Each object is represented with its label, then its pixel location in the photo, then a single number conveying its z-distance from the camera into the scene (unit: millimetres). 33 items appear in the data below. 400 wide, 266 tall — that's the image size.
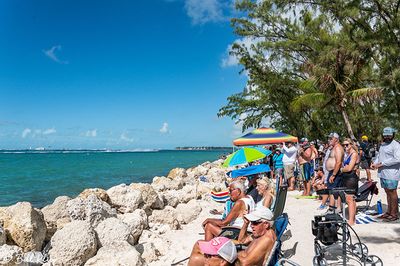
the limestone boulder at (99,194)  9162
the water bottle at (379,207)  7688
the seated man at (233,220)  5254
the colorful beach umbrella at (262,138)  12726
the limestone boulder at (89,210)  7480
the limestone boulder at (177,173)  19328
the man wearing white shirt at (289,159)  11133
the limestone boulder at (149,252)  6020
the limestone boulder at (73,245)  5746
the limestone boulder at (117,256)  5281
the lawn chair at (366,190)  7727
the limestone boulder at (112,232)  6458
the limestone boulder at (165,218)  8172
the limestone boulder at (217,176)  17859
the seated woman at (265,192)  6137
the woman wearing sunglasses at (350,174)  6712
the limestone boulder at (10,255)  5469
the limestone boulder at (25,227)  6285
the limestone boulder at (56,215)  7129
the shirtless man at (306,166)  10828
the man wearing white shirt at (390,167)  6602
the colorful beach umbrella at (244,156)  10086
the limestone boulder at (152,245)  6131
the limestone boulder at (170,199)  10688
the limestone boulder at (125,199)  9273
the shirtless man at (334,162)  7055
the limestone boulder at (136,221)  7070
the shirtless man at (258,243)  3664
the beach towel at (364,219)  7029
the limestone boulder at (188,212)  8750
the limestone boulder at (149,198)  9562
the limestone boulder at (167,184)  13762
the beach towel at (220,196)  10359
